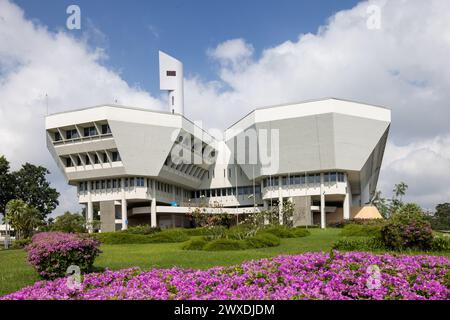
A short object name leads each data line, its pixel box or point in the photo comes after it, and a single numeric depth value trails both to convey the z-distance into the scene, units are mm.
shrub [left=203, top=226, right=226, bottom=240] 29656
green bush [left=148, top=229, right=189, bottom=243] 32306
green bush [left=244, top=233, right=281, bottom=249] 22547
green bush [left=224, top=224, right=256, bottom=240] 26953
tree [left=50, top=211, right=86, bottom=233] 41531
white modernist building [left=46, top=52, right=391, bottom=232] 48781
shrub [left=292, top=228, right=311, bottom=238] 31739
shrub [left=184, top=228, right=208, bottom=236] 38300
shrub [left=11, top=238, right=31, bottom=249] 36094
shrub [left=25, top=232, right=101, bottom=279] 12047
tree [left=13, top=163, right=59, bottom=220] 68688
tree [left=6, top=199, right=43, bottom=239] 43500
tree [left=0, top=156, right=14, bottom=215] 60844
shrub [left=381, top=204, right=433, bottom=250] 16672
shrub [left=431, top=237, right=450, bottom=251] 16781
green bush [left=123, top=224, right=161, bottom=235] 41222
